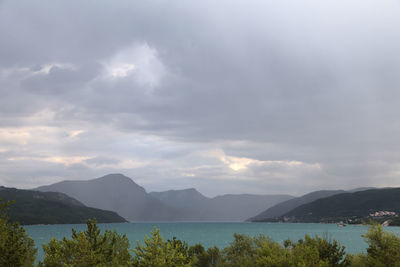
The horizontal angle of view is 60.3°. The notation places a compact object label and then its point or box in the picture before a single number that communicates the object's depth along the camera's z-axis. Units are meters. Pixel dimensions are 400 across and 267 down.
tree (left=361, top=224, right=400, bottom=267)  53.44
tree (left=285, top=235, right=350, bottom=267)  52.28
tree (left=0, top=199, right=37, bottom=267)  43.78
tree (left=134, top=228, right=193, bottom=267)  41.59
